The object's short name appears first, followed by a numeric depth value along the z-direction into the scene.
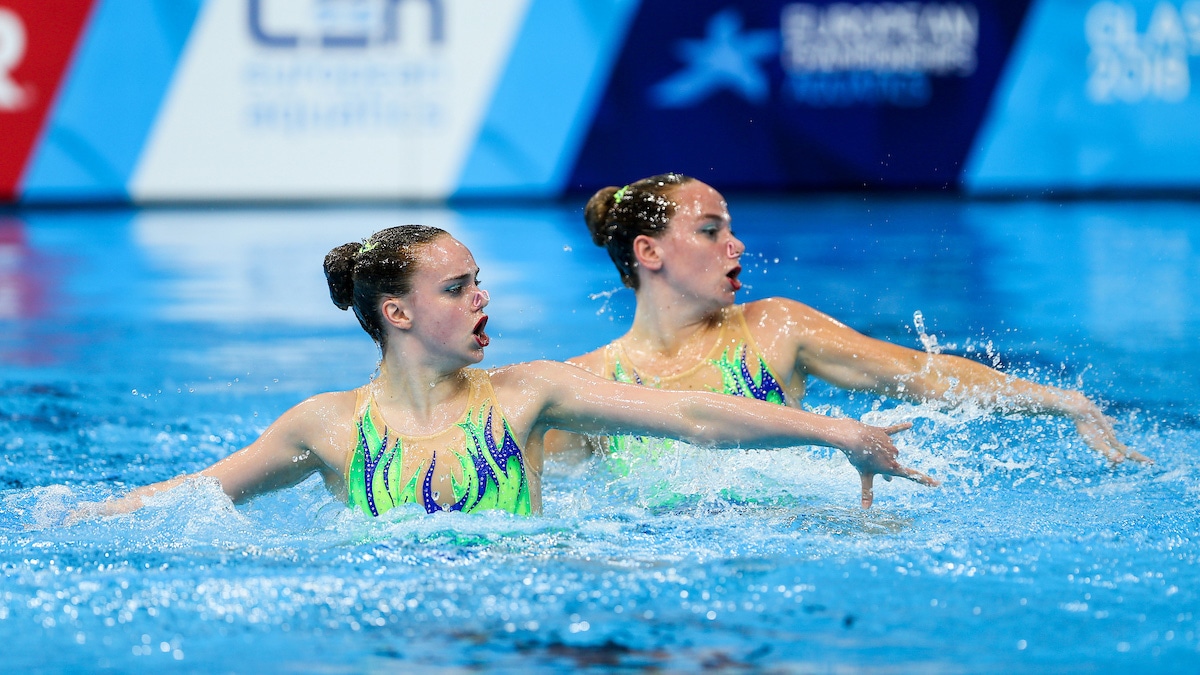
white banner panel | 25.72
